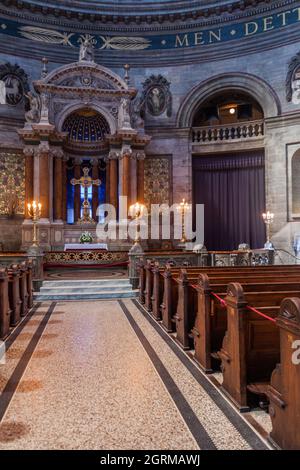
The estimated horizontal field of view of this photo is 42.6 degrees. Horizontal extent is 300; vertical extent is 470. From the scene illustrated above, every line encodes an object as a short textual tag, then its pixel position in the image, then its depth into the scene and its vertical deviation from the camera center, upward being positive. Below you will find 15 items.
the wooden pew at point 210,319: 4.29 -0.88
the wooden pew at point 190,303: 4.59 -0.82
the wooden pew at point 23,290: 7.61 -0.97
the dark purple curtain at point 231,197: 17.47 +2.13
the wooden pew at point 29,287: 8.50 -1.01
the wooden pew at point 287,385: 2.44 -0.96
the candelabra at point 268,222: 13.24 +0.79
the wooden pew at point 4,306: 5.79 -0.97
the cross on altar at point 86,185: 16.53 +2.55
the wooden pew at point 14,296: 6.71 -0.95
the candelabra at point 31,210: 13.69 +1.27
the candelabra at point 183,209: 15.12 +1.43
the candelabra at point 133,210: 15.38 +1.32
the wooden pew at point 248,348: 3.34 -0.95
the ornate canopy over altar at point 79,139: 15.38 +4.33
